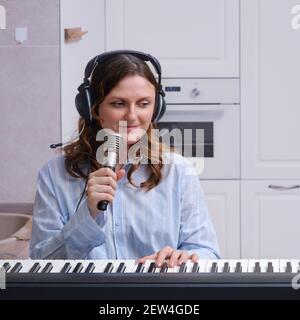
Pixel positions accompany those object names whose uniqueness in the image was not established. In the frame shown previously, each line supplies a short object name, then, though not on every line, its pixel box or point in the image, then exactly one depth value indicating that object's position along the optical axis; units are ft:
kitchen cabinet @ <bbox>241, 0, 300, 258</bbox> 16.37
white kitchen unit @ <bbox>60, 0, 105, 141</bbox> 15.06
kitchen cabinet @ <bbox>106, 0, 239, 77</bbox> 16.41
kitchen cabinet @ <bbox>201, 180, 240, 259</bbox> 16.48
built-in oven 17.46
